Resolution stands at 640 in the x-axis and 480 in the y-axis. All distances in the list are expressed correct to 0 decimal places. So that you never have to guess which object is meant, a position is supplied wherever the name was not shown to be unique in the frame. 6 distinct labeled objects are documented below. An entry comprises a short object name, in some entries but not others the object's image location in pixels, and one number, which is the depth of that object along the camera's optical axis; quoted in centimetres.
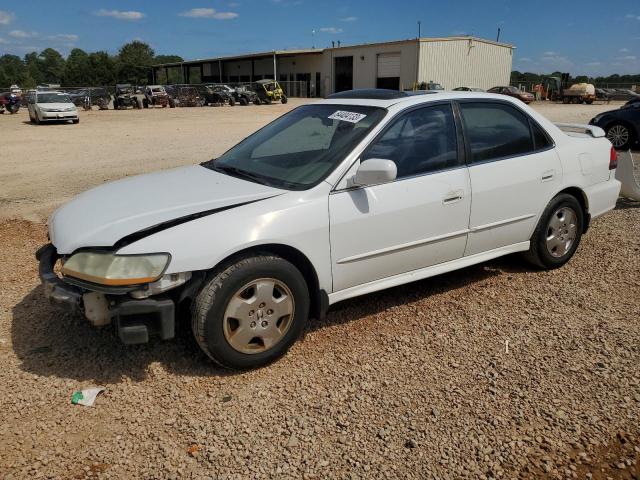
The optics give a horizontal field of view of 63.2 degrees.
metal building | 4328
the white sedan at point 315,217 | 291
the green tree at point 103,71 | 7938
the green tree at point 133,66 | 8125
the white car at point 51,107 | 2391
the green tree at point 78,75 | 7862
